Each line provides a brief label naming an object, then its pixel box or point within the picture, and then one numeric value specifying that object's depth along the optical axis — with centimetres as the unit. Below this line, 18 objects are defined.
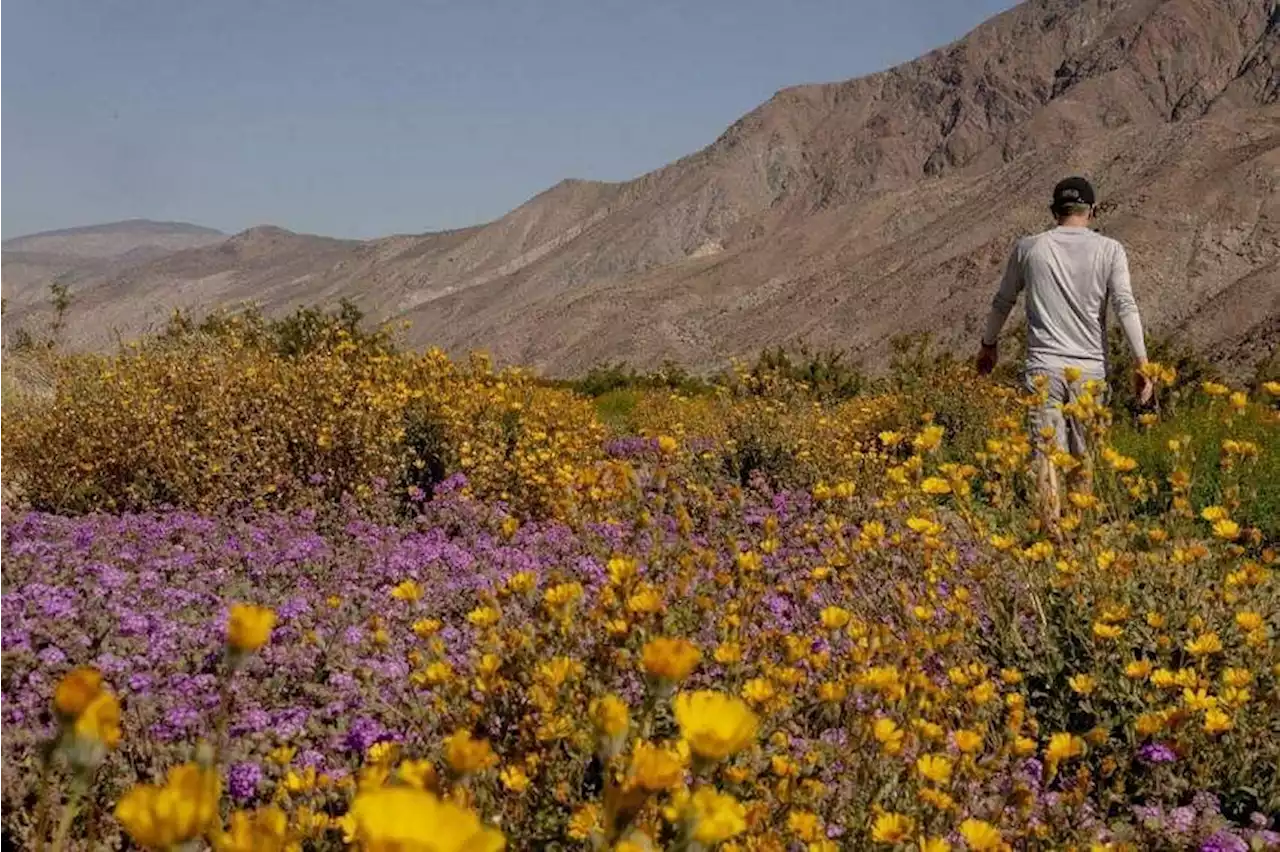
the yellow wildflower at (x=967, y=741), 215
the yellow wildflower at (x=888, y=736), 212
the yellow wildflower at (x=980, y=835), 180
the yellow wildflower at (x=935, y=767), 206
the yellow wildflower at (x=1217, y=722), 264
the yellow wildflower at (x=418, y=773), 128
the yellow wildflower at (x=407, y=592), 246
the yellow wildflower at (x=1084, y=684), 304
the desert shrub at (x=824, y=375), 1301
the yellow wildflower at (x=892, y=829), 193
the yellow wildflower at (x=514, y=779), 201
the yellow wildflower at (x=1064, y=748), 215
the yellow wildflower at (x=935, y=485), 352
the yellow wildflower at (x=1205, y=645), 279
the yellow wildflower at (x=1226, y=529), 316
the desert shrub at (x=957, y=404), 848
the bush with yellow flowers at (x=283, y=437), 607
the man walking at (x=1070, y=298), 507
